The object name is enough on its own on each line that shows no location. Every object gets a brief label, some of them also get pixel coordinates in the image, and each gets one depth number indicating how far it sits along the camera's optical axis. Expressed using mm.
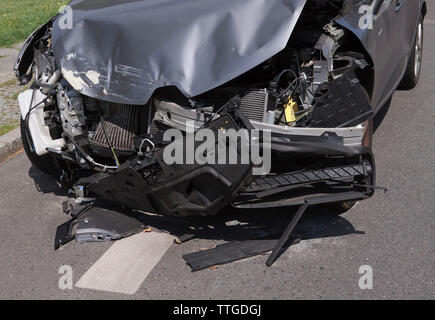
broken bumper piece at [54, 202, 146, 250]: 4102
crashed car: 3592
